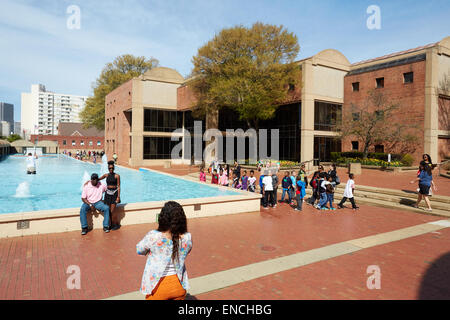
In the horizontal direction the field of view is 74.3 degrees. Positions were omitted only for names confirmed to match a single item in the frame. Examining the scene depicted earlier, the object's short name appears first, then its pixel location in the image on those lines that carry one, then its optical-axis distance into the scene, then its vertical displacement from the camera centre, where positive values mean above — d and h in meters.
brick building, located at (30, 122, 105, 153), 80.88 +3.21
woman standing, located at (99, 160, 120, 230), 8.80 -1.11
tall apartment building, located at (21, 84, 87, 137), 169.62 +25.04
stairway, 11.99 -2.08
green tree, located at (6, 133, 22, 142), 100.16 +5.29
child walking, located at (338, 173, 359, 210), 12.69 -1.63
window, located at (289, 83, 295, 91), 29.71 +6.71
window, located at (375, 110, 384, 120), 26.45 +3.67
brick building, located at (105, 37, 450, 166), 25.08 +5.15
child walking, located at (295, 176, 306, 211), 12.46 -1.65
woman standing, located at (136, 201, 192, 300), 3.24 -1.13
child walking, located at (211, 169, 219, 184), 17.94 -1.50
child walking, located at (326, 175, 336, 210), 12.63 -1.58
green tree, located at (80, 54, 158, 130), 53.81 +13.69
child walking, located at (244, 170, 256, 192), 14.80 -1.48
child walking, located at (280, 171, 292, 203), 13.46 -1.38
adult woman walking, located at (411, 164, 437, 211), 11.50 -1.04
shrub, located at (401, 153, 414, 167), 24.92 -0.49
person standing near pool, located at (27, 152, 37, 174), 23.47 -1.00
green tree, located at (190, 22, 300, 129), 26.25 +7.89
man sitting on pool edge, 8.34 -1.38
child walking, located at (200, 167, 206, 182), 19.99 -1.60
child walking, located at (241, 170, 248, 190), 15.37 -1.53
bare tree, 25.61 +2.57
